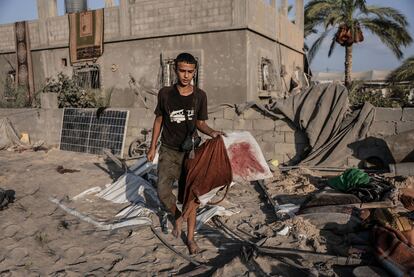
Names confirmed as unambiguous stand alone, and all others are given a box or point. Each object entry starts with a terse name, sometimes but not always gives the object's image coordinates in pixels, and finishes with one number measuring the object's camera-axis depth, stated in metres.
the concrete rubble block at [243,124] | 7.76
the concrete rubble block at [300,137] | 7.32
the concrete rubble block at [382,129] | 6.63
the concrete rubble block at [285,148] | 7.46
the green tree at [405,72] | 16.91
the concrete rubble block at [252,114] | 7.65
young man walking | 3.54
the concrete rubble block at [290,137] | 7.43
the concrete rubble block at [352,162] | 6.82
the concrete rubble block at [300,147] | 7.37
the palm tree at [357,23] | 15.81
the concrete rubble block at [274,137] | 7.52
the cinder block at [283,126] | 7.42
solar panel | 8.85
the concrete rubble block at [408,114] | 6.49
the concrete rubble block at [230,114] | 7.82
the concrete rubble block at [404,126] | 6.51
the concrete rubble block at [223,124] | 7.91
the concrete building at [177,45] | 10.59
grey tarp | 6.75
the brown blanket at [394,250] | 2.78
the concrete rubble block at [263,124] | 7.56
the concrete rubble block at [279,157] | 7.58
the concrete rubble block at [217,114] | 7.95
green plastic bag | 4.88
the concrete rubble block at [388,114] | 6.58
